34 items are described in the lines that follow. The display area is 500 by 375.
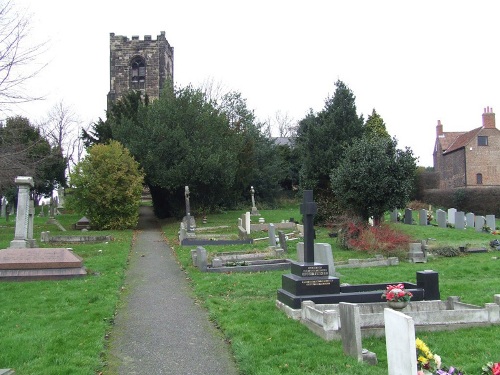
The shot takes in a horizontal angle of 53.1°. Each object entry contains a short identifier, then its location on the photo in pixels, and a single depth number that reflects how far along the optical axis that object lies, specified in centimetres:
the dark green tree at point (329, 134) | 2734
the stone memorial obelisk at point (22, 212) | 1805
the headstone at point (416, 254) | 1620
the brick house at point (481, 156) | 4759
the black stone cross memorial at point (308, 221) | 1004
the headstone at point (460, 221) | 2667
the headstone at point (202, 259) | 1460
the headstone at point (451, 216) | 2852
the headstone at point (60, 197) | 4363
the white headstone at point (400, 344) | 471
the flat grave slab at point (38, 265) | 1305
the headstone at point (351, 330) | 644
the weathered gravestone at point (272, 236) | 1914
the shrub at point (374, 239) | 1716
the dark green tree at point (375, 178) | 2027
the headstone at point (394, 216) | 3026
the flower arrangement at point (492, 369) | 415
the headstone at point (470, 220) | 2716
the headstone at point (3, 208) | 4128
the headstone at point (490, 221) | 2561
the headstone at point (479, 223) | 2552
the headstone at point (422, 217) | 2861
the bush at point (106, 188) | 2792
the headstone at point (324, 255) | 1199
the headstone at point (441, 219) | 2748
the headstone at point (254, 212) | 3599
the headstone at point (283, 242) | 1800
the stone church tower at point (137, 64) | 6131
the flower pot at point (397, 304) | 835
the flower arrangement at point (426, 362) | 478
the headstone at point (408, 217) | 2930
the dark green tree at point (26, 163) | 1953
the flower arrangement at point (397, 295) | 834
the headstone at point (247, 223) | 2373
